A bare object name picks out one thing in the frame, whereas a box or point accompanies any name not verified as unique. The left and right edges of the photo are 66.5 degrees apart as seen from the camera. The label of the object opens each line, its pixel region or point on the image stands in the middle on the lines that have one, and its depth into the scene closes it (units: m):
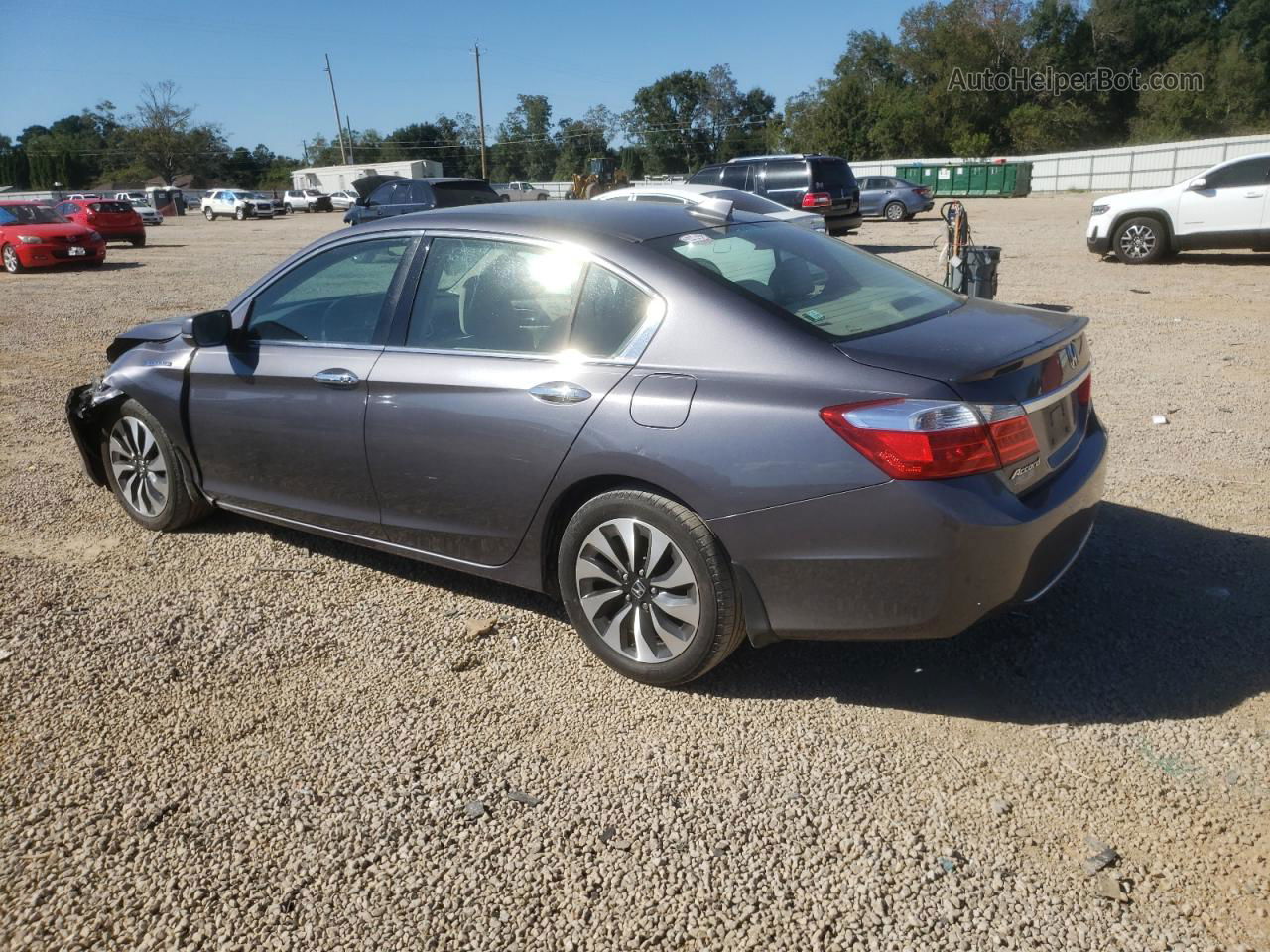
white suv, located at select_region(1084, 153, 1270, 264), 13.72
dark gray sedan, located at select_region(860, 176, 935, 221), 31.41
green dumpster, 45.78
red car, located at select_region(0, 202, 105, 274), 20.27
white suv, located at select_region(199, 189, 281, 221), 54.03
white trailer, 67.31
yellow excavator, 19.28
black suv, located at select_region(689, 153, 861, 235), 18.45
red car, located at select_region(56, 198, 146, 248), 26.86
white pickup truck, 37.80
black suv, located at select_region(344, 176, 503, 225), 16.98
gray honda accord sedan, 2.80
